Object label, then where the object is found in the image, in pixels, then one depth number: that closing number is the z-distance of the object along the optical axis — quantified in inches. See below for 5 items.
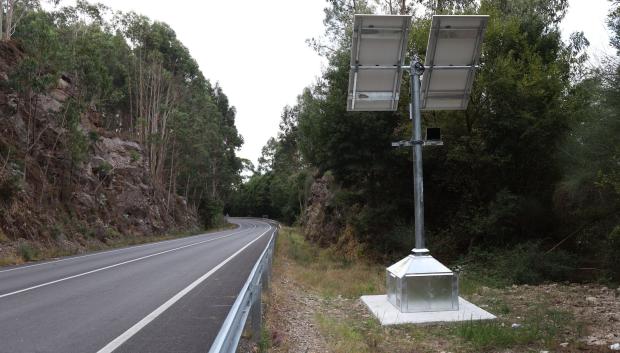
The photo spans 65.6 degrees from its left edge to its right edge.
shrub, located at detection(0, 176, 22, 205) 870.4
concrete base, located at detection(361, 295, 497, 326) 302.4
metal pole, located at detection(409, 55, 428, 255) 332.8
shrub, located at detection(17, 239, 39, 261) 749.9
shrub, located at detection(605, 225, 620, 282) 444.9
